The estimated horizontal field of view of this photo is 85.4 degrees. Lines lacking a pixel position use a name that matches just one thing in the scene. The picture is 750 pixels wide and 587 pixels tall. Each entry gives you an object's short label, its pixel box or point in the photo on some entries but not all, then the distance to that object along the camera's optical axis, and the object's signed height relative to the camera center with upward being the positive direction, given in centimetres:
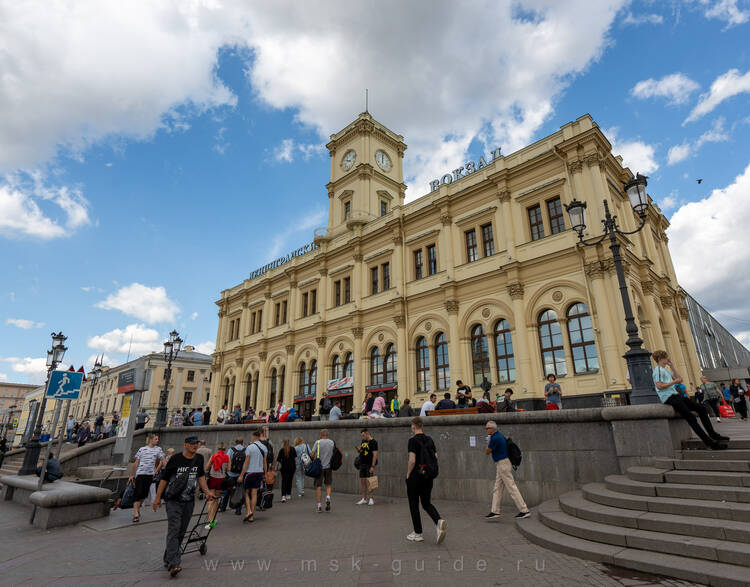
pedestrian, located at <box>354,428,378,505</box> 998 -69
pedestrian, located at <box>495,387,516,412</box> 1356 +67
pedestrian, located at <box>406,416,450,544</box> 621 -79
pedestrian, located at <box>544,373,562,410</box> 1295 +86
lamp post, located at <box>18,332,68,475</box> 1472 -29
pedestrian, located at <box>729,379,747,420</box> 1642 +97
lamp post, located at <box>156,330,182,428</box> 2216 +307
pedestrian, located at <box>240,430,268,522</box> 902 -94
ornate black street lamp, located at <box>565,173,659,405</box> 815 +193
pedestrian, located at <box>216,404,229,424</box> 2502 +63
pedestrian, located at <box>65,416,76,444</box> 2884 +7
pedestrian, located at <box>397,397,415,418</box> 1670 +63
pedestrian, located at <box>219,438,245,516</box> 969 -91
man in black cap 542 -88
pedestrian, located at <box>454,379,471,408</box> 1433 +96
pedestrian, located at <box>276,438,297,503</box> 1111 -98
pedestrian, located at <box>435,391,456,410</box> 1282 +63
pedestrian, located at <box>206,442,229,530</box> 863 -90
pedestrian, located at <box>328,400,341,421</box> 1619 +52
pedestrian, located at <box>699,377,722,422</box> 1795 +118
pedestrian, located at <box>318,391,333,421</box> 1964 +96
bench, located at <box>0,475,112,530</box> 898 -165
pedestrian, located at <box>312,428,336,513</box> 984 -85
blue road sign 1120 +119
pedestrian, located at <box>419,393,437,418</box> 1372 +59
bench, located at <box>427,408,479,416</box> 1202 +41
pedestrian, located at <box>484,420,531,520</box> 746 -72
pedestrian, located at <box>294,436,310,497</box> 1199 -103
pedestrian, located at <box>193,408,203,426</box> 2373 +55
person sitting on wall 695 +40
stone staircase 461 -125
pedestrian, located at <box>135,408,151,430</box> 2628 +47
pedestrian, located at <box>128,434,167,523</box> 1014 -95
